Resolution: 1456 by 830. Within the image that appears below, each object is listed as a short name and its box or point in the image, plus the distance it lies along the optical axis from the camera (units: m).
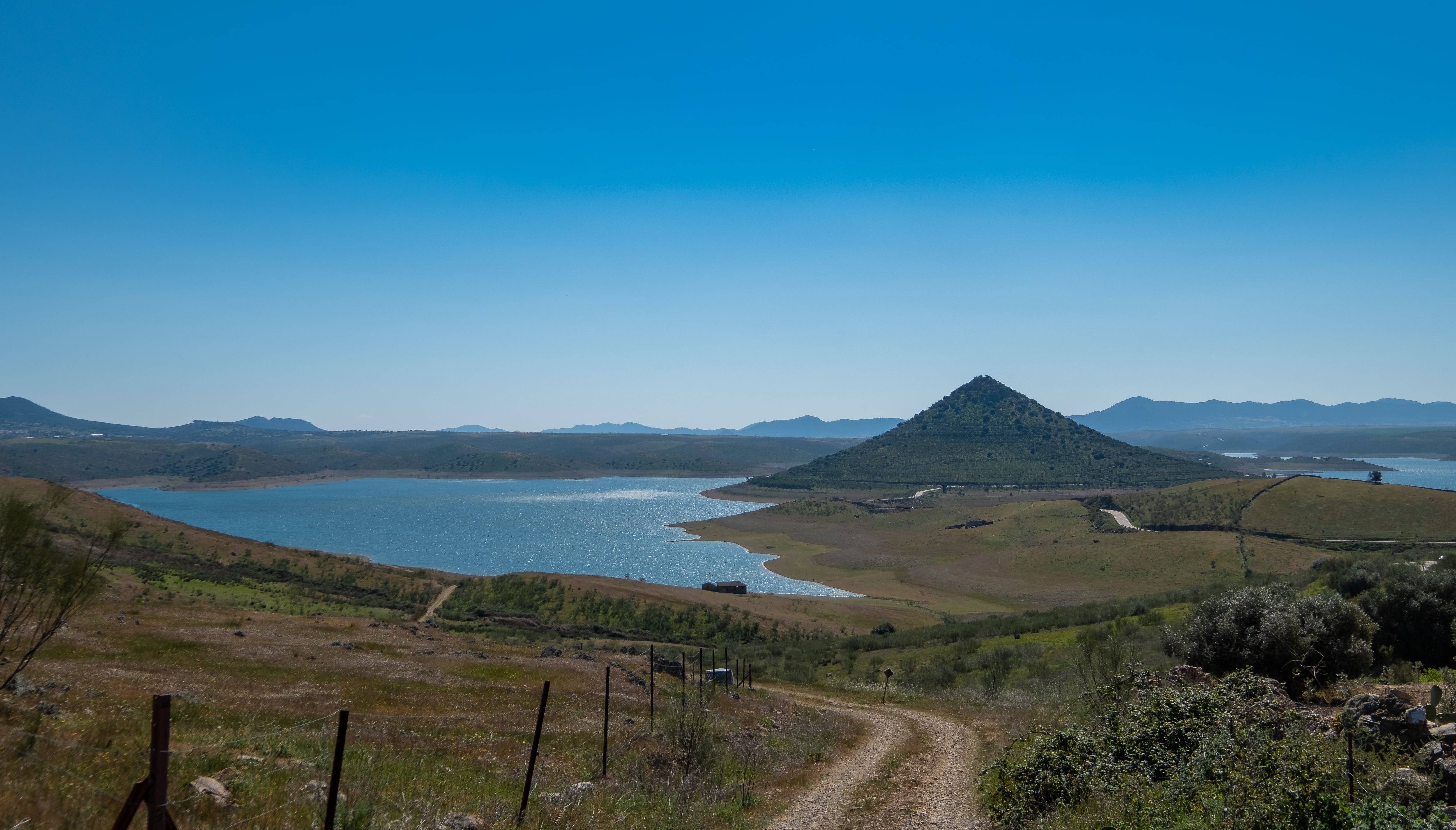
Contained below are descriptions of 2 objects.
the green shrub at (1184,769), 7.45
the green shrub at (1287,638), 16.61
